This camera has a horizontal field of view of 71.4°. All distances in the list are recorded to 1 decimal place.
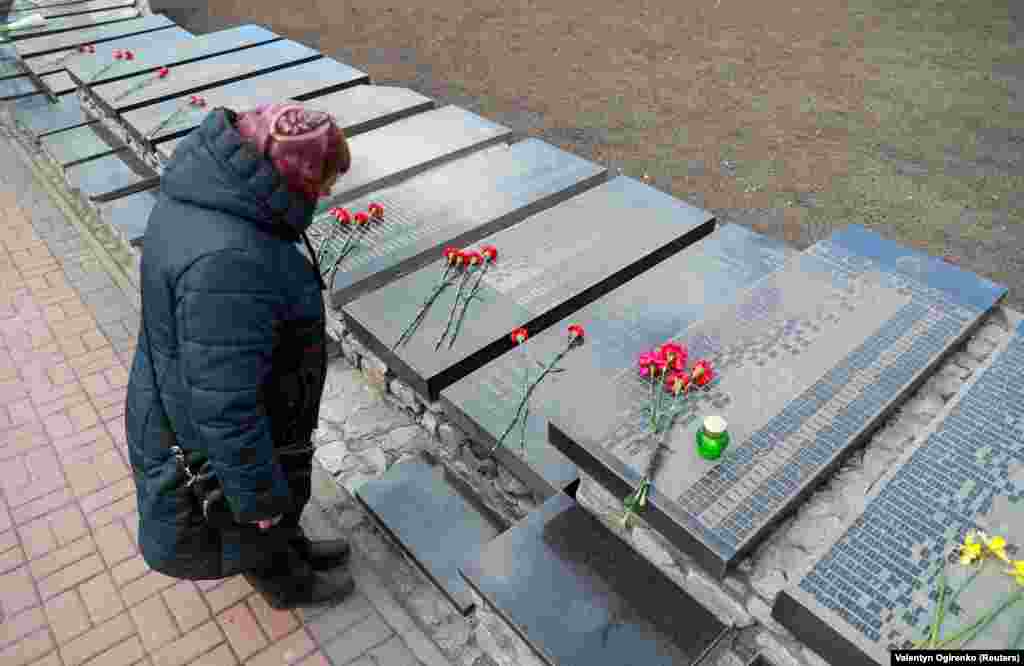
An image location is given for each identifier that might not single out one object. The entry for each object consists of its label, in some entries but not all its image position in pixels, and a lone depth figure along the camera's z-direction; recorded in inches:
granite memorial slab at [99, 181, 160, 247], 222.8
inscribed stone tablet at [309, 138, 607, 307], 180.5
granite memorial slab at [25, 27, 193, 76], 314.8
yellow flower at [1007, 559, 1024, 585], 96.3
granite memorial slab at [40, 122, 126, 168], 265.3
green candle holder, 111.8
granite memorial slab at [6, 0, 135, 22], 390.3
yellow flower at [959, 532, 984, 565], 99.3
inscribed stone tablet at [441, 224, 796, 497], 136.9
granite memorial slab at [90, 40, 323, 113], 269.9
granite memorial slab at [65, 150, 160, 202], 243.1
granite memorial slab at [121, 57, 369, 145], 248.1
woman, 84.6
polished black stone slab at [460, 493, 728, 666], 111.7
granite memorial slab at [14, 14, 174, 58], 339.3
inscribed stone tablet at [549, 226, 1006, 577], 110.3
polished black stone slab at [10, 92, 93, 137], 290.4
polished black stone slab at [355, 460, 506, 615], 140.0
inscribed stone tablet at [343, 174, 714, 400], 156.4
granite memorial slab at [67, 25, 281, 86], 293.1
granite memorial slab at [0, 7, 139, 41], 364.5
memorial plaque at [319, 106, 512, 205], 212.8
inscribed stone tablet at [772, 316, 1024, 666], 94.7
